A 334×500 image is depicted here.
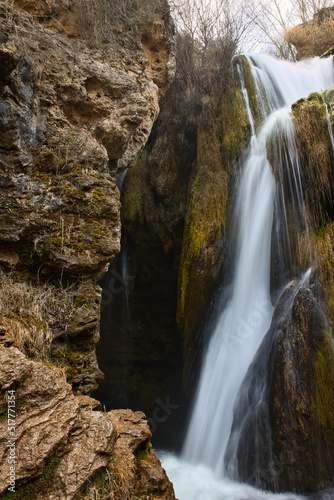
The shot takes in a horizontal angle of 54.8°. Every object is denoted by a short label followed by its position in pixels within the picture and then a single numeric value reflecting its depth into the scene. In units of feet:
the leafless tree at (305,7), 48.08
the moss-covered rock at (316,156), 18.13
